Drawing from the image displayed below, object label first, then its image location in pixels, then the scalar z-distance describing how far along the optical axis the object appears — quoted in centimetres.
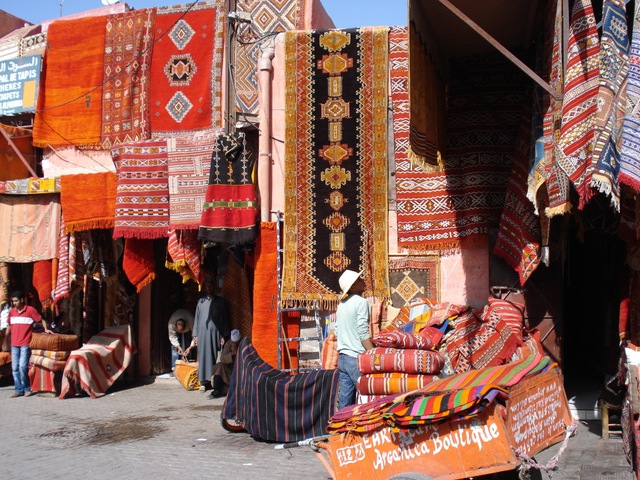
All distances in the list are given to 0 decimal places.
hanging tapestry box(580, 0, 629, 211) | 564
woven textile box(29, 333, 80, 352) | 1148
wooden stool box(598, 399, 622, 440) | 737
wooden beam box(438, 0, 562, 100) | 634
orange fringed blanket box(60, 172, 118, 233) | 1112
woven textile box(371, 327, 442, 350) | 705
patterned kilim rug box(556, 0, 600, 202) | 589
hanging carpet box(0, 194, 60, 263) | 1184
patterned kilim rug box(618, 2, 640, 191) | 573
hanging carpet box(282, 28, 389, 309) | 973
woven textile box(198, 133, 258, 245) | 994
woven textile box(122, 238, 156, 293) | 1096
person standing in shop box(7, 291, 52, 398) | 1152
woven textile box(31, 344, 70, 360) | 1148
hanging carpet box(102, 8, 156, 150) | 1158
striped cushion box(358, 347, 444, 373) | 667
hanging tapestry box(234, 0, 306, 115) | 1095
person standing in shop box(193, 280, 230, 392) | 1120
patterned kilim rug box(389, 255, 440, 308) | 953
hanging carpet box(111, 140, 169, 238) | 1059
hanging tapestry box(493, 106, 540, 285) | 813
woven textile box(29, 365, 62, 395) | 1160
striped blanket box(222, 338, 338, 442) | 754
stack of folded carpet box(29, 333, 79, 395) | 1148
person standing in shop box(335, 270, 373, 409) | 712
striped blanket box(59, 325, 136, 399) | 1135
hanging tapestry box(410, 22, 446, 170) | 755
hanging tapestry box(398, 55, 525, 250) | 901
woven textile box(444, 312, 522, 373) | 770
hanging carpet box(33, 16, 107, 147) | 1199
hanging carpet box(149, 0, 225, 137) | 1120
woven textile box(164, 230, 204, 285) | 1050
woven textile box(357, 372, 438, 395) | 659
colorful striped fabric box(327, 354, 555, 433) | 426
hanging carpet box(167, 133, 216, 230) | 1036
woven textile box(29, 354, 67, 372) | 1147
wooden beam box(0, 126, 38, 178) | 1240
